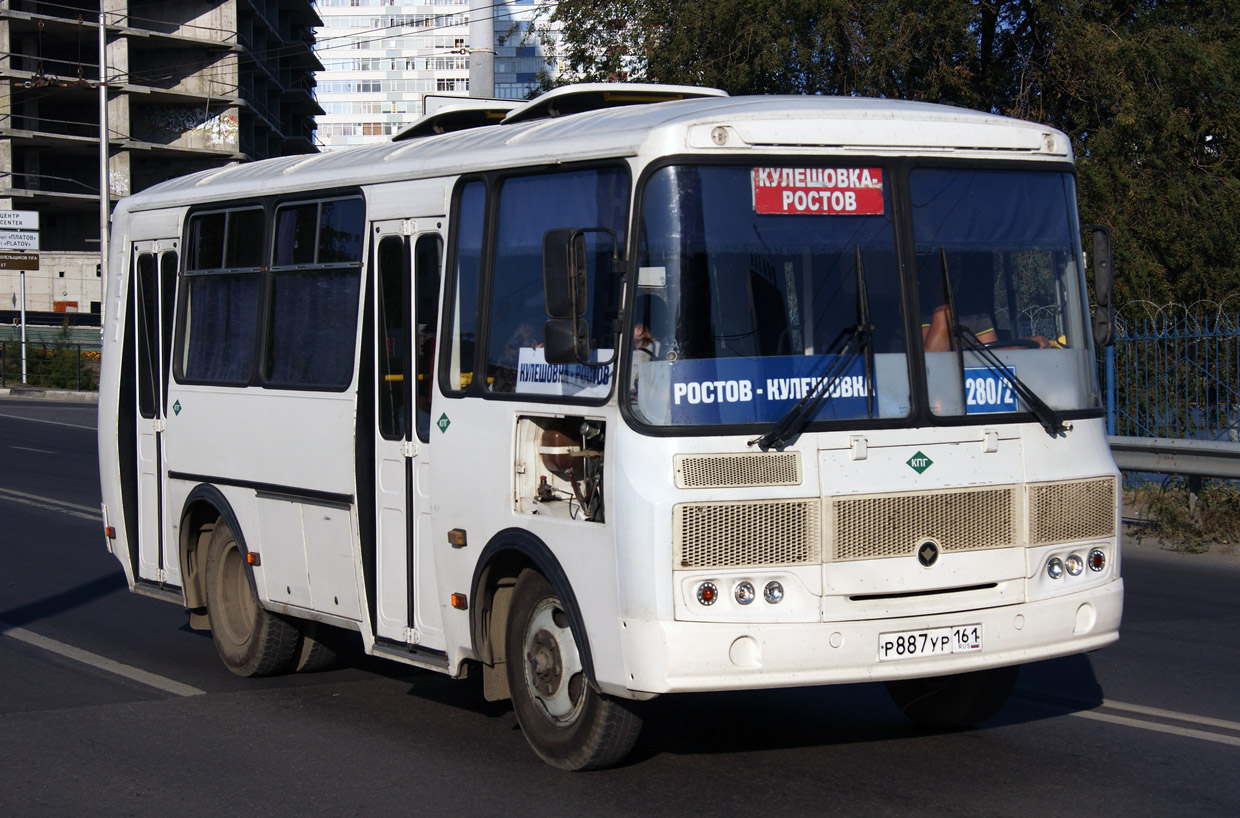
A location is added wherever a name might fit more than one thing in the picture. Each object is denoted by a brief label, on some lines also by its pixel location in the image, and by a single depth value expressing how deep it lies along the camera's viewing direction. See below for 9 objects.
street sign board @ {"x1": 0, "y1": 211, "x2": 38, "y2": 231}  52.09
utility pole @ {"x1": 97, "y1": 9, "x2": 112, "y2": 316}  46.25
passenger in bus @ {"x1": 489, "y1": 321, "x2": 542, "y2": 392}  6.59
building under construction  69.69
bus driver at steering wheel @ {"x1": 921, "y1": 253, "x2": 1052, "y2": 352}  6.23
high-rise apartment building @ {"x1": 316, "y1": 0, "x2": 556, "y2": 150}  149.12
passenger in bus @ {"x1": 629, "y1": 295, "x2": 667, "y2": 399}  5.84
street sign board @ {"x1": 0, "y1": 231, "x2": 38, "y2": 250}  51.34
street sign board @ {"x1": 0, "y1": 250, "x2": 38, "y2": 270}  48.03
